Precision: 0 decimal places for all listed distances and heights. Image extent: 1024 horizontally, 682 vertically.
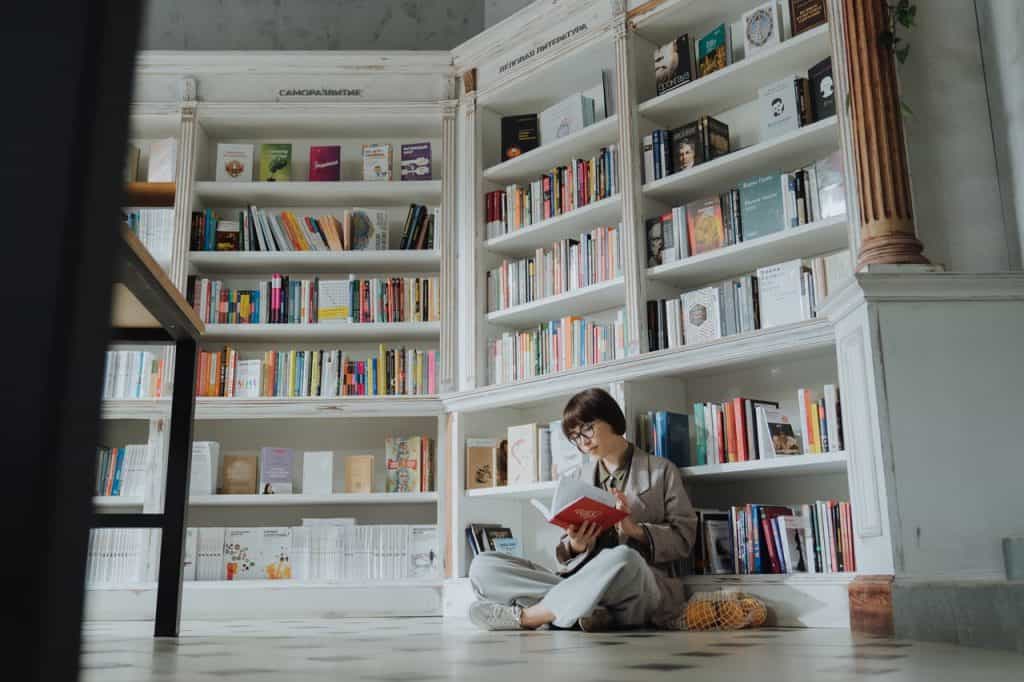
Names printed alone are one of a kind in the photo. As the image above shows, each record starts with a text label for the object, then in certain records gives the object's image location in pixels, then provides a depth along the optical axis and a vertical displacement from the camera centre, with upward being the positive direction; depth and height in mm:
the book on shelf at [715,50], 3832 +1994
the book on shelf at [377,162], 4824 +1939
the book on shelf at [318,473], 4453 +328
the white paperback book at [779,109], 3547 +1628
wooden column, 2693 +1168
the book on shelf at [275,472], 4461 +336
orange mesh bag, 2879 -228
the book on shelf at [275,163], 4852 +1953
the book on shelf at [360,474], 4480 +323
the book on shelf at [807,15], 3467 +1938
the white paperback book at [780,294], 3373 +879
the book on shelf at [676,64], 3922 +1987
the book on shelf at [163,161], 4707 +1918
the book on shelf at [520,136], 4527 +1943
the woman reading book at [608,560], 2734 -65
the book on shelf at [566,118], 4309 +1948
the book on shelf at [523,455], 3994 +362
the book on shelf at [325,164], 4836 +1938
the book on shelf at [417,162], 4828 +1938
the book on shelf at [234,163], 4789 +1928
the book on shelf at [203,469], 4359 +347
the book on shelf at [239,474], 4469 +328
